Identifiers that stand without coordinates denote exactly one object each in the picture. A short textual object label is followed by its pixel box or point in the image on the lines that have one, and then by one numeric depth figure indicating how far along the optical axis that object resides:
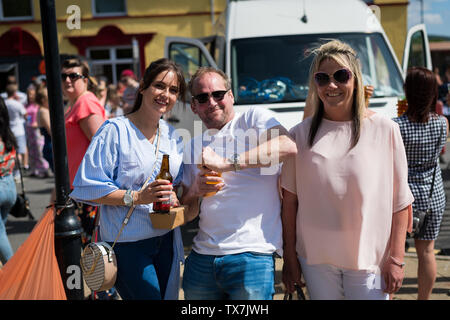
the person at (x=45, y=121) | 4.38
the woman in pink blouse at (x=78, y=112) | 3.85
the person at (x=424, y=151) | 3.64
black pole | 3.66
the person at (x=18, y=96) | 13.36
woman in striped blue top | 2.47
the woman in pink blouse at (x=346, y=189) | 2.21
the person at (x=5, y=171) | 4.39
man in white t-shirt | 2.29
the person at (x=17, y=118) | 11.94
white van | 6.29
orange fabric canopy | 3.06
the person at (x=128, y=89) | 9.63
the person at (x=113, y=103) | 10.78
